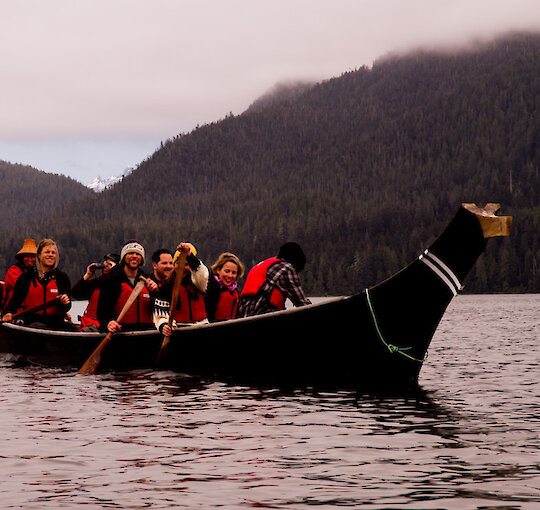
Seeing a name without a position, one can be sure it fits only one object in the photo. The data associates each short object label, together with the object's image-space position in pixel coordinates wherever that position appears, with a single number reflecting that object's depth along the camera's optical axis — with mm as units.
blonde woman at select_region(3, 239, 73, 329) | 20297
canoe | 14484
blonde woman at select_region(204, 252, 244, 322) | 18547
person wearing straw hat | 22109
